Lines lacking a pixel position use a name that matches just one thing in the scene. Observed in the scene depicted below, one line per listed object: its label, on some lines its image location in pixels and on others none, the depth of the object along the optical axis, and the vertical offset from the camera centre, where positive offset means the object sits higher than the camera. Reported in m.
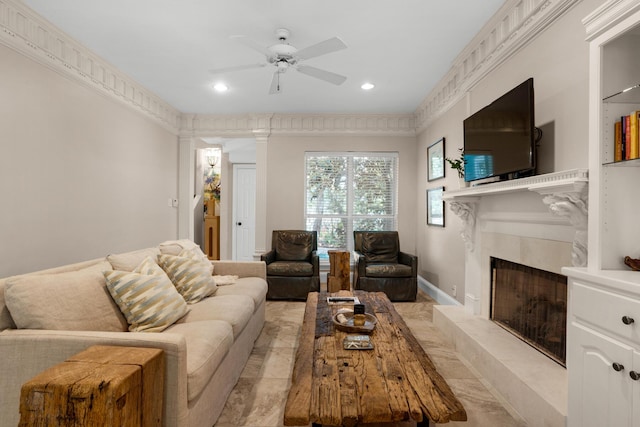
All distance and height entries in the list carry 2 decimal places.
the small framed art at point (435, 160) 4.24 +0.71
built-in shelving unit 1.38 -0.01
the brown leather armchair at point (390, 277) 4.31 -0.81
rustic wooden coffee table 1.25 -0.74
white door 7.25 +0.06
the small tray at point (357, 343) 1.85 -0.72
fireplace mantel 1.66 +0.11
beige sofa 1.40 -0.58
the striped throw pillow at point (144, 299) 1.85 -0.50
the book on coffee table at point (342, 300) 2.79 -0.73
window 5.49 +0.36
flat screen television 2.17 +0.56
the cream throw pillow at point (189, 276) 2.53 -0.49
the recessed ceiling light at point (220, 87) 4.14 +1.55
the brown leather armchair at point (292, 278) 4.39 -0.85
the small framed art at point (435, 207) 4.29 +0.09
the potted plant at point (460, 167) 3.23 +0.46
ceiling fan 2.52 +1.27
